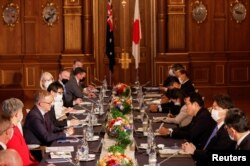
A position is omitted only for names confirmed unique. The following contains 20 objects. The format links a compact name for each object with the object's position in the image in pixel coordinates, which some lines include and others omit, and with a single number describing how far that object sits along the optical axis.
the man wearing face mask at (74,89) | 11.31
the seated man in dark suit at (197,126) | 7.46
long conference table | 6.11
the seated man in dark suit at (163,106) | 10.08
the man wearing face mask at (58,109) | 8.71
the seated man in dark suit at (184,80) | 11.22
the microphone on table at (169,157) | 6.05
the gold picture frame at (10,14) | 16.41
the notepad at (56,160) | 6.17
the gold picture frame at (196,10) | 16.36
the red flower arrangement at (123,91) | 10.95
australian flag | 15.68
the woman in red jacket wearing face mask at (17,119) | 6.30
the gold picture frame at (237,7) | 16.41
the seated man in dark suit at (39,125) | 7.56
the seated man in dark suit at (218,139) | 6.37
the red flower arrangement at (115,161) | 5.23
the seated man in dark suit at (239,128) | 5.29
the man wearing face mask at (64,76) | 11.97
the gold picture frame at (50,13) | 16.41
